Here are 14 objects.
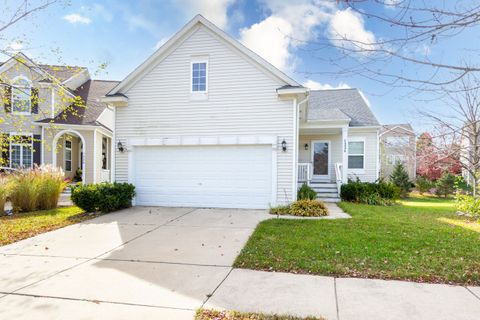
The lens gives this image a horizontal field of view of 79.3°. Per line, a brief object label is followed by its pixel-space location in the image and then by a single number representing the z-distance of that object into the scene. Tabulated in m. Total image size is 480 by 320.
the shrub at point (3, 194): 9.91
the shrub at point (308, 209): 9.02
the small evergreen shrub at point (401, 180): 17.42
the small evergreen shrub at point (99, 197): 9.46
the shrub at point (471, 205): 5.36
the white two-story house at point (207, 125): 10.12
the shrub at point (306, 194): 10.96
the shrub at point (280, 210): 9.46
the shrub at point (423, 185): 18.88
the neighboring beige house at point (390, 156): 19.28
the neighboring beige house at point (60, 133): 15.34
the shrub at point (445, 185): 17.54
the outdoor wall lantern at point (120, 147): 11.16
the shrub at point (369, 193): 12.75
